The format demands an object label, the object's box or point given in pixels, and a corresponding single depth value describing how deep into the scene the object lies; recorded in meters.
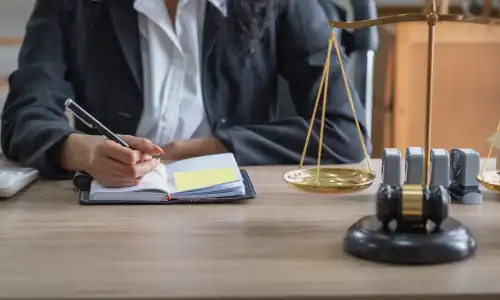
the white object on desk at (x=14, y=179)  1.31
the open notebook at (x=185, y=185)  1.29
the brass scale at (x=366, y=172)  1.13
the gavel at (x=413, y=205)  1.06
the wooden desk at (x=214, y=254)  0.99
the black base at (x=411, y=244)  1.05
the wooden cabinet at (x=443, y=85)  2.65
